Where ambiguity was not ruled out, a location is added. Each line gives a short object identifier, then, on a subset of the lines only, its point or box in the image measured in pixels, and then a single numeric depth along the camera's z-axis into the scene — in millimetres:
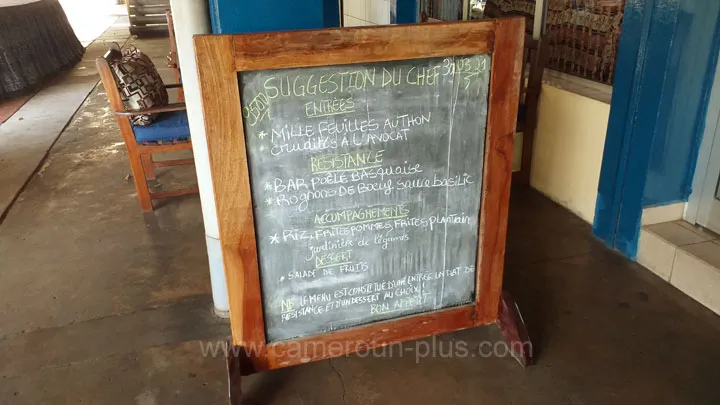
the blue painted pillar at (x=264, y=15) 1854
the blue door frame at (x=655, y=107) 2436
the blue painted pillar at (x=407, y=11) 4418
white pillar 1965
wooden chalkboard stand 1560
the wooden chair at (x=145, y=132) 3221
